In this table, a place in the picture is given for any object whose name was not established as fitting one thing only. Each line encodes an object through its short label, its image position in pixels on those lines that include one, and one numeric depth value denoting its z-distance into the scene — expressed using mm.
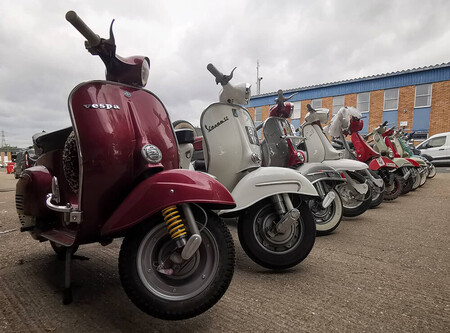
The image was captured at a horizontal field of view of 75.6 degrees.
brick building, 16766
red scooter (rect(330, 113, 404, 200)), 5160
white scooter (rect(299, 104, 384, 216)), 3916
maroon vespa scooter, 1376
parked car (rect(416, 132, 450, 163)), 12270
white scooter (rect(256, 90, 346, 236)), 3156
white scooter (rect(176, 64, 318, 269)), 2111
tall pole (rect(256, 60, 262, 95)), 27836
